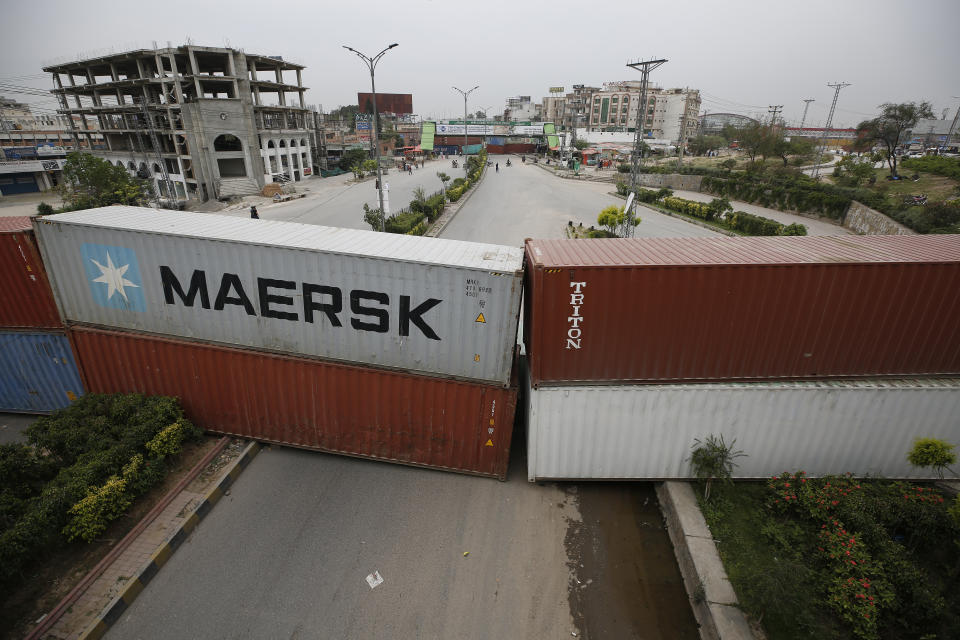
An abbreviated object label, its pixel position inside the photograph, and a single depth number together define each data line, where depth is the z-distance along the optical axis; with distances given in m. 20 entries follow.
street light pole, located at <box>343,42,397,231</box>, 19.46
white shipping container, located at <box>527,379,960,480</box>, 7.55
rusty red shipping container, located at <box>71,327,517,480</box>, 8.13
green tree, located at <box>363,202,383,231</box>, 21.94
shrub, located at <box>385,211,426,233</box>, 23.29
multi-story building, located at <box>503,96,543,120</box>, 158.50
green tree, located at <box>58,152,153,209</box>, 30.80
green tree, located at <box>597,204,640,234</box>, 22.76
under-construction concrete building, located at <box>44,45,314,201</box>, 41.81
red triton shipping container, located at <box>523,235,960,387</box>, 6.92
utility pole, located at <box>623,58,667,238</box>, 17.05
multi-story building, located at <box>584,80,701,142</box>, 120.37
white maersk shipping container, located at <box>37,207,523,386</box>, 7.46
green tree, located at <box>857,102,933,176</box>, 40.56
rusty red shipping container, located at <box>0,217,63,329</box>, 8.49
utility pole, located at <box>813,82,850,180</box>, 47.26
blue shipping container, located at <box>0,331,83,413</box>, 9.22
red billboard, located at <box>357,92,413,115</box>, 109.81
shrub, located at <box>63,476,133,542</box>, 6.83
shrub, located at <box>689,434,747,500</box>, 7.70
